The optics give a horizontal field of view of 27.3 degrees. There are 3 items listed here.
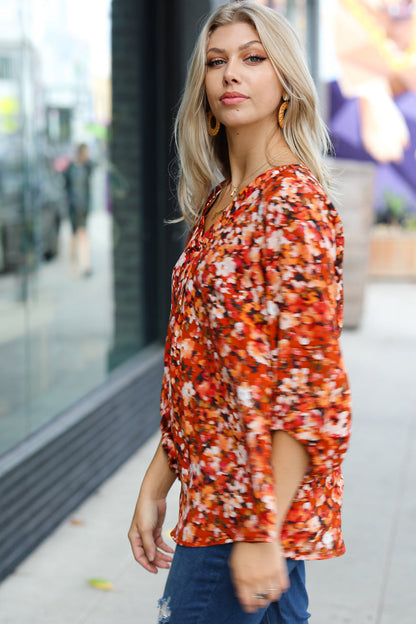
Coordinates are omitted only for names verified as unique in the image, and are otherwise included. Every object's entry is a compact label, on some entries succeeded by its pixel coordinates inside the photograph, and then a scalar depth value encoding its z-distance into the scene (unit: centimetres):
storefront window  355
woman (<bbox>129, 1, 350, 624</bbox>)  126
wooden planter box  1184
